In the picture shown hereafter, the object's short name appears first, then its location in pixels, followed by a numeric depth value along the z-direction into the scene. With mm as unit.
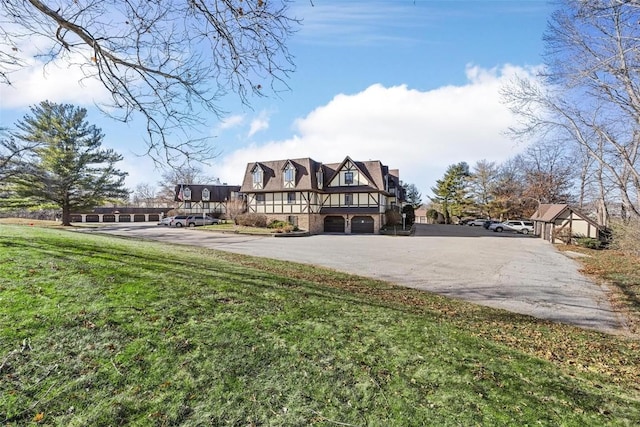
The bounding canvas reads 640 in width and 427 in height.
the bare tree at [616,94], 7516
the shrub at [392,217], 34656
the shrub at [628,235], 13398
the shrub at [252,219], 30609
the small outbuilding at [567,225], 23938
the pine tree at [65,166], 25859
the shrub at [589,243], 21719
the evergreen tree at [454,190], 52750
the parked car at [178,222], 36875
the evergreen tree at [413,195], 66894
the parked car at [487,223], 39862
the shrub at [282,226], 27409
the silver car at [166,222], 37544
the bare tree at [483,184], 49188
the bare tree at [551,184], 40156
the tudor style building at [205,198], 46156
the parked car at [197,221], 36994
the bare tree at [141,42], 4031
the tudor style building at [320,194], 30703
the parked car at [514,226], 35969
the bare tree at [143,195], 75838
